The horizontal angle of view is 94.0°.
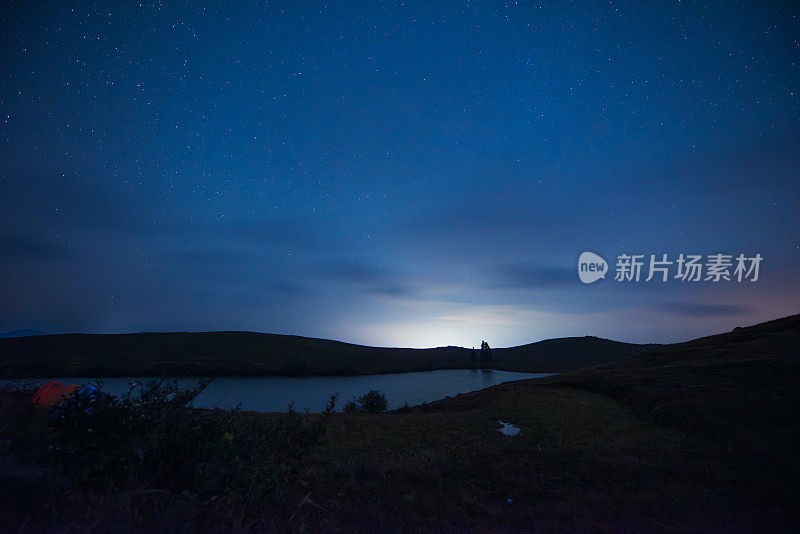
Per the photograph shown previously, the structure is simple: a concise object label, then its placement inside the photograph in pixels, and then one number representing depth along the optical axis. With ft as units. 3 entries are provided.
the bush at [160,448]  18.39
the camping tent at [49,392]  58.34
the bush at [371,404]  145.79
